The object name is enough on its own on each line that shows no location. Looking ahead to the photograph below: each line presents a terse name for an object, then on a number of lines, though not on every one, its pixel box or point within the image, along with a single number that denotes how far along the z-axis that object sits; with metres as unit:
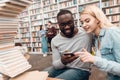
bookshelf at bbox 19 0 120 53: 5.76
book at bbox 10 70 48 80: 0.95
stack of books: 0.87
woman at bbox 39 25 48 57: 6.55
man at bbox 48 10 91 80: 1.33
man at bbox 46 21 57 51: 5.94
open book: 0.86
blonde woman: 1.04
